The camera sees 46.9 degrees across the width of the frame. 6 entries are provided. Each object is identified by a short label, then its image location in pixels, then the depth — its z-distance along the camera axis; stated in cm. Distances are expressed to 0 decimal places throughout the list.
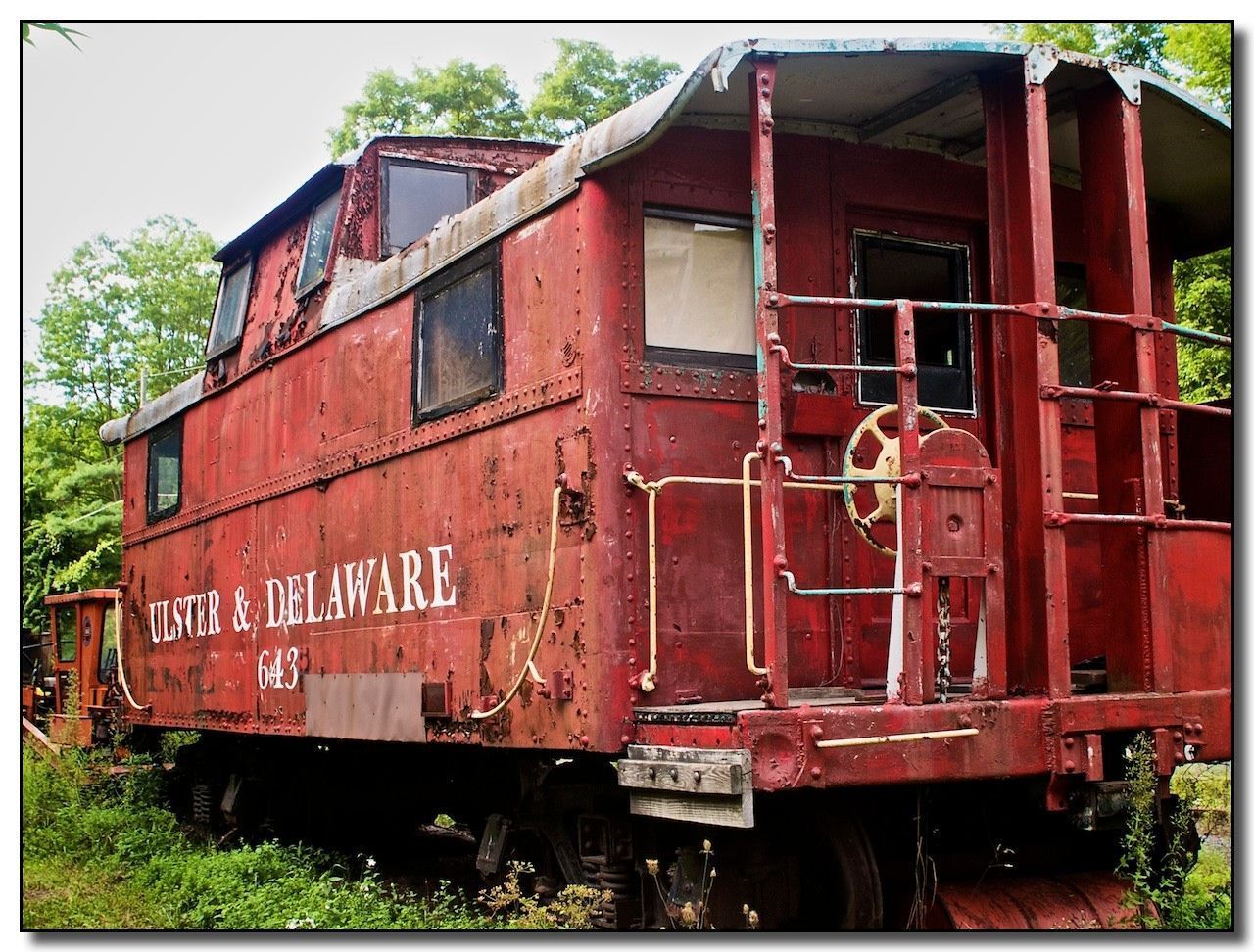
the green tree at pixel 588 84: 2452
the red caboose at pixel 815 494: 567
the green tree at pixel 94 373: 1823
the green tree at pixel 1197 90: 1242
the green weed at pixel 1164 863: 582
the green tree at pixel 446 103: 2588
